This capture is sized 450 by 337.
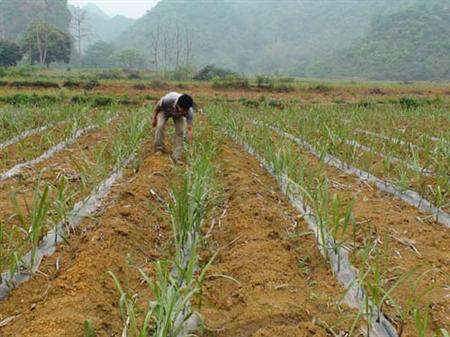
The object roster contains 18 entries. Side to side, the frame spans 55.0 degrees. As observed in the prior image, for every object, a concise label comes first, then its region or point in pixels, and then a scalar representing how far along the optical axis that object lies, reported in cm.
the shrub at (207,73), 2673
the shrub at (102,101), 1413
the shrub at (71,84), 1867
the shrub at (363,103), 1553
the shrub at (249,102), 1530
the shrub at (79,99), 1404
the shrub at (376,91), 2066
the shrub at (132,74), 2632
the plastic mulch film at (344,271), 180
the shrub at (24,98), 1389
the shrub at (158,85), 1959
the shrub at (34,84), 1839
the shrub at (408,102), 1577
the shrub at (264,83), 2042
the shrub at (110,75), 2436
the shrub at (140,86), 1920
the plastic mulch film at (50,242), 211
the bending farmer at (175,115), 507
